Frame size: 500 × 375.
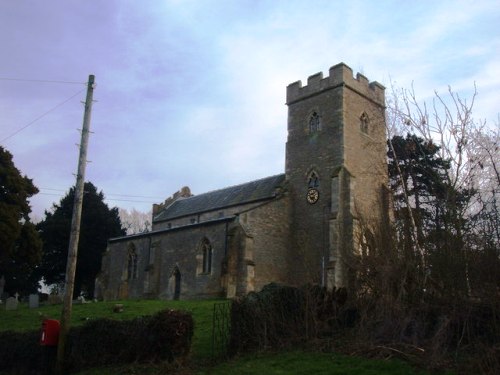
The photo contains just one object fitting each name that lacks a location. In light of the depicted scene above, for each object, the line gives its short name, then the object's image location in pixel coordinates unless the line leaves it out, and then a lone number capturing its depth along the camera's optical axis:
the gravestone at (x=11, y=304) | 27.72
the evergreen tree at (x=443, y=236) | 11.09
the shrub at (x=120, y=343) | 11.77
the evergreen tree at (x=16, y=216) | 25.11
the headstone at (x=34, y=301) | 28.42
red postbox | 13.59
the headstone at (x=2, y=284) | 39.76
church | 28.22
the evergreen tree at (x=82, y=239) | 43.12
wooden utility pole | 13.55
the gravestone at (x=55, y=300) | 29.65
